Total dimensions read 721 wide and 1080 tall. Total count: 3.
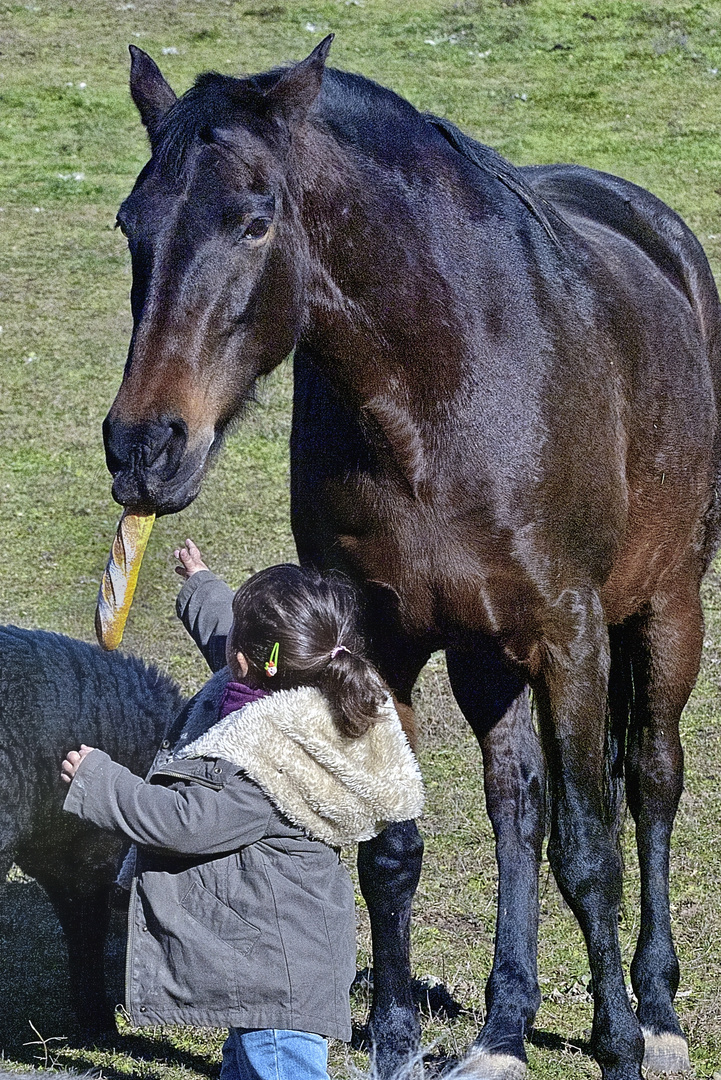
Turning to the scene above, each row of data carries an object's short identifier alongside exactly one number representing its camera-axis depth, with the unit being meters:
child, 5.57
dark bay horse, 5.23
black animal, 7.39
